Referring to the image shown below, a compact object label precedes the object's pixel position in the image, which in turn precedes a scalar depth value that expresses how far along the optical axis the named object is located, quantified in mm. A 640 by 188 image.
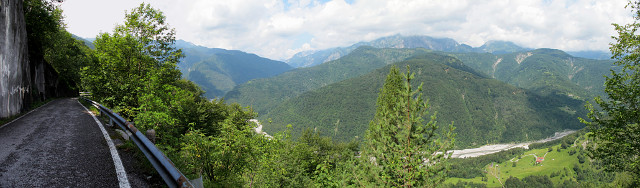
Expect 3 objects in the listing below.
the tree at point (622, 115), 10422
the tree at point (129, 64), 13367
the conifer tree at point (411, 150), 9641
